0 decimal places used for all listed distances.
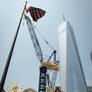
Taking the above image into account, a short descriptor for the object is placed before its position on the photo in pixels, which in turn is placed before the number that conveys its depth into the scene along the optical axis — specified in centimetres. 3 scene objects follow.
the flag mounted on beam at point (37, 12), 2316
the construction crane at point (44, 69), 6326
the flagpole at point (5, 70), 748
